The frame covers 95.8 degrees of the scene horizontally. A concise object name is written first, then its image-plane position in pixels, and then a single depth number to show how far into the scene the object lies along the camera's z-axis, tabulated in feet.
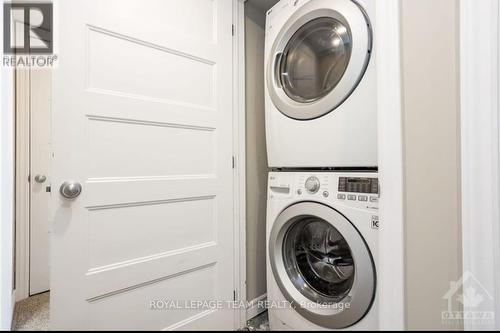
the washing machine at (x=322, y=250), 2.71
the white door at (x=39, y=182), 5.28
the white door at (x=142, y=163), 2.74
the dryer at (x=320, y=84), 2.81
